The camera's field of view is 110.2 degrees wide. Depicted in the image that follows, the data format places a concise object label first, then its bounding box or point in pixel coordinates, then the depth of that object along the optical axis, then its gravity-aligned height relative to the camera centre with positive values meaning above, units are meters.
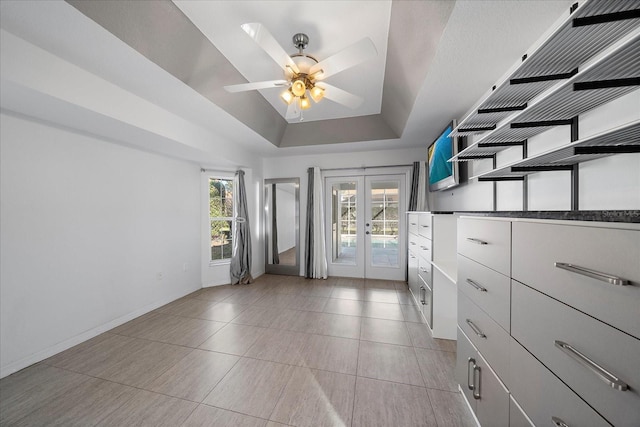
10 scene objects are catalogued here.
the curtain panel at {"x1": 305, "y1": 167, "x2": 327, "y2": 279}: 4.40 -0.41
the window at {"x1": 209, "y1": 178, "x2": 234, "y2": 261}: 4.13 -0.11
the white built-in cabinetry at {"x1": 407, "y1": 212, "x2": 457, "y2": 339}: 2.32 -0.69
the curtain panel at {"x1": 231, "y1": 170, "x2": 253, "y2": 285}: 4.17 -0.56
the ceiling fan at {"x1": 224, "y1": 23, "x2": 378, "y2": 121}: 1.48 +1.11
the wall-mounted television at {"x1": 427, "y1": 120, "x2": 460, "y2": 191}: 2.50 +0.63
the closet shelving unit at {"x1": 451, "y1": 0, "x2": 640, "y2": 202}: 0.78 +0.53
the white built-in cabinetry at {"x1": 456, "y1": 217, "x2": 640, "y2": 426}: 0.56 -0.38
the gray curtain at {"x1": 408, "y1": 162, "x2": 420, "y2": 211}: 3.95 +0.44
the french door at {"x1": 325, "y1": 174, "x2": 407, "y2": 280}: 4.28 -0.28
